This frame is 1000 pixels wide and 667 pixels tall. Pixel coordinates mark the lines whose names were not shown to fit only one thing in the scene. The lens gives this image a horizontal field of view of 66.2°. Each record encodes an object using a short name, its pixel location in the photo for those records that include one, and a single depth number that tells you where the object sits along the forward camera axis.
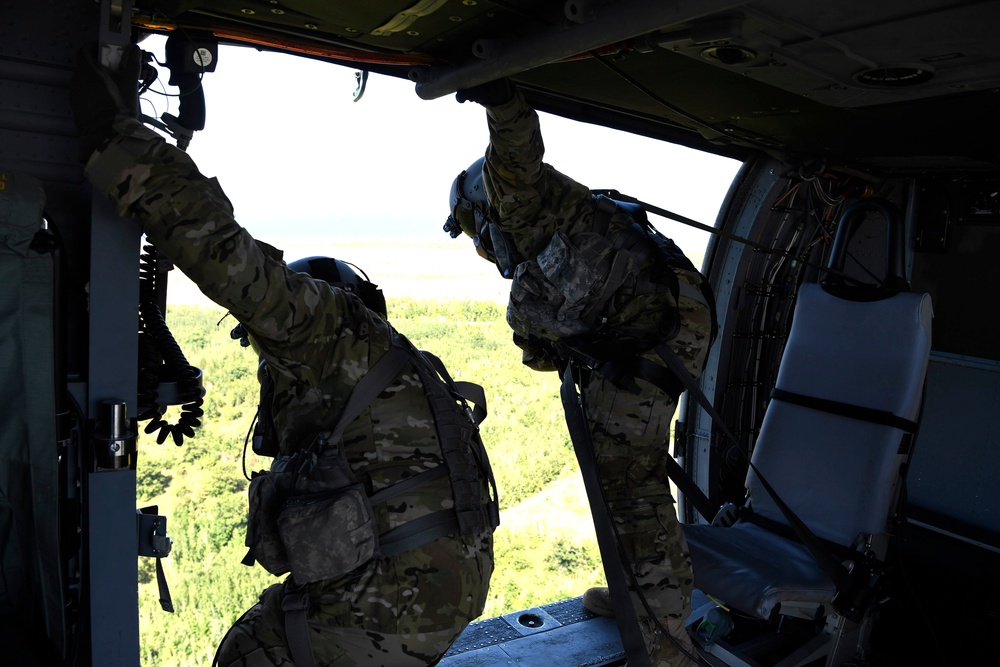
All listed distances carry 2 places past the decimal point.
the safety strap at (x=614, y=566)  2.41
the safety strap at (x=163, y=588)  1.82
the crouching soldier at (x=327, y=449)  1.51
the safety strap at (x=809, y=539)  2.40
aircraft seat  2.55
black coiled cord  1.83
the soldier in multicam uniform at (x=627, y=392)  2.52
